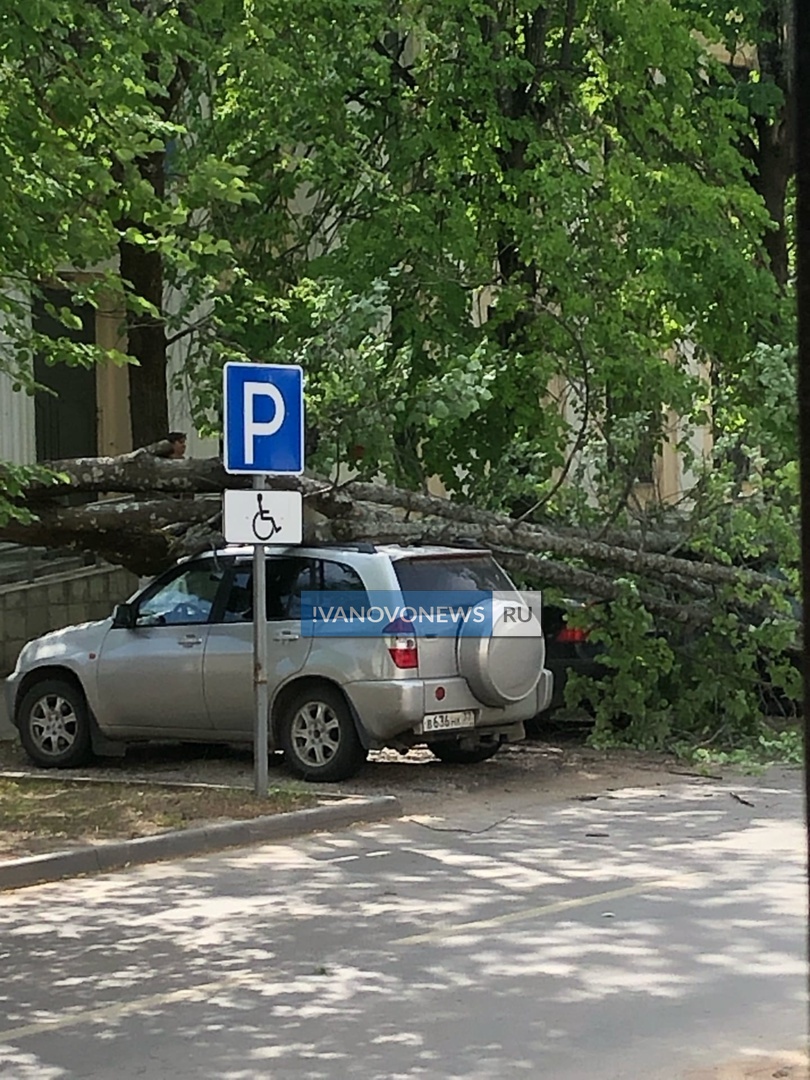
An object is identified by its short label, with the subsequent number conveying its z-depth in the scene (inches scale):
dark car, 623.5
